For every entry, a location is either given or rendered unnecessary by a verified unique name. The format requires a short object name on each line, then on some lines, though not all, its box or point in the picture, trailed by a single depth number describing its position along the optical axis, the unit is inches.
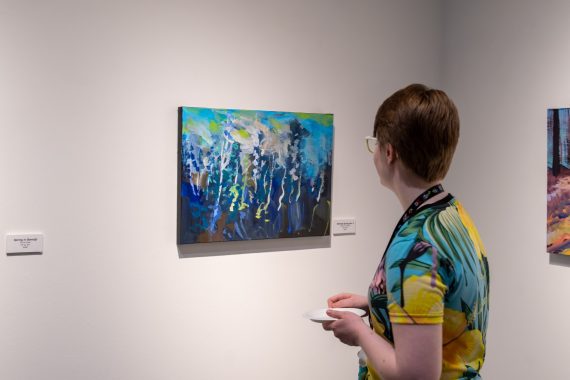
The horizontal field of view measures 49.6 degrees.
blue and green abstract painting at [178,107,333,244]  100.8
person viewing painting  49.4
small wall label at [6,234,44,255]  87.7
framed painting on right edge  107.2
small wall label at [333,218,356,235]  118.7
